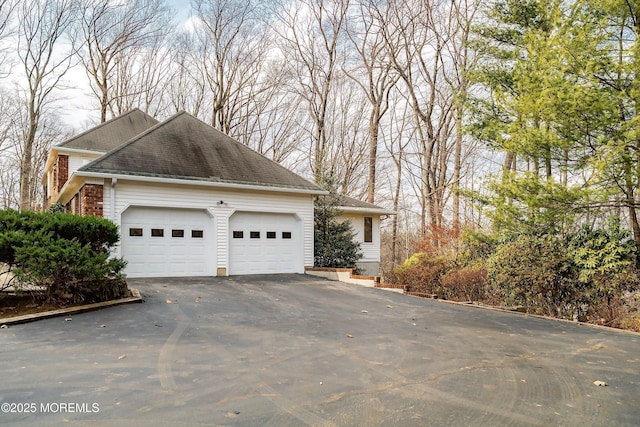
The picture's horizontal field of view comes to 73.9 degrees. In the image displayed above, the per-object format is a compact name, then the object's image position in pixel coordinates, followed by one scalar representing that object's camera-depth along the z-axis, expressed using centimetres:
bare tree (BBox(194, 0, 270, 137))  2598
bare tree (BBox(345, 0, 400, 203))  2327
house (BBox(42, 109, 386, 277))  1196
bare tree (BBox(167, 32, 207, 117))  2766
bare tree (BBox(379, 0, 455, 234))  2181
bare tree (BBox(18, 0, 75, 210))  2303
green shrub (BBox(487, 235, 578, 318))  957
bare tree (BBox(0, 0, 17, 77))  2100
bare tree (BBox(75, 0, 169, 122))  2483
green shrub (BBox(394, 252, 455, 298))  1330
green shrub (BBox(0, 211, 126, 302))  701
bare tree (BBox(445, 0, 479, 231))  2033
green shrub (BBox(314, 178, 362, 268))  1562
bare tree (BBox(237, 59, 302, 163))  2805
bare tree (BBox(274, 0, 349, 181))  2517
